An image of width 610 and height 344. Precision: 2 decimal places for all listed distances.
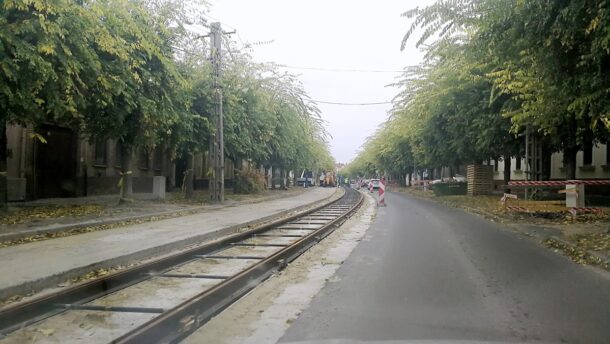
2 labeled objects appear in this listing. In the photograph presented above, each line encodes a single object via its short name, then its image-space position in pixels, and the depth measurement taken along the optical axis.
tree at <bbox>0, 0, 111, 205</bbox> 9.66
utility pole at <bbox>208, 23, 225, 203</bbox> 20.97
